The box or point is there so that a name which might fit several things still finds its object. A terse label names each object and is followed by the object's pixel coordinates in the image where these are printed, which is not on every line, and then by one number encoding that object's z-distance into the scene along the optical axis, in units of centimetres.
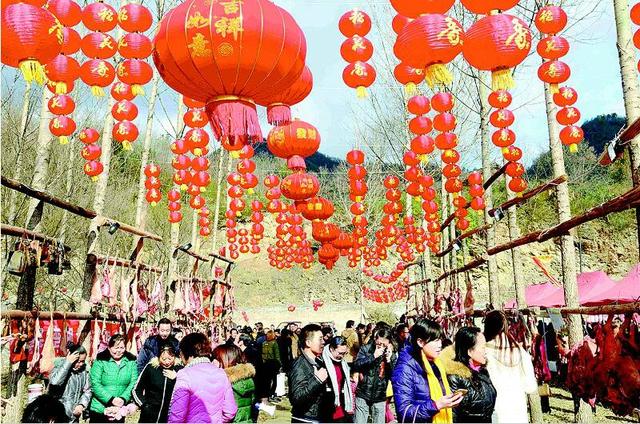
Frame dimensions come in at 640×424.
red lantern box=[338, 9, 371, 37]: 763
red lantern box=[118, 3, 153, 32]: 702
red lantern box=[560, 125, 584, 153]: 840
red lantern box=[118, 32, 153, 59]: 698
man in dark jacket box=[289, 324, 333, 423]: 473
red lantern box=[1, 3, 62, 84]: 444
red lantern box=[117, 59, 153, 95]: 720
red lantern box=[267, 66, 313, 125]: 659
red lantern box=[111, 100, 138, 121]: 852
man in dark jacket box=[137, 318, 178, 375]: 693
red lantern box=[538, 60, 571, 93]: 730
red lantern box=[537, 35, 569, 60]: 718
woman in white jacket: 446
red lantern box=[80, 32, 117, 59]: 676
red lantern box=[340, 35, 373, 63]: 771
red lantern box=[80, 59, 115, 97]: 677
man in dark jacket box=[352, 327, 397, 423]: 674
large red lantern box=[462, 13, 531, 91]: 526
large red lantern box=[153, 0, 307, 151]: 514
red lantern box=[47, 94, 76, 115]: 730
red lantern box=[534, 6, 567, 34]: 691
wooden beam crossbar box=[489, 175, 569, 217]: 860
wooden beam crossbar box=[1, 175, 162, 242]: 506
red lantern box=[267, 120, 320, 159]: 1054
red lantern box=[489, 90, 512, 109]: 826
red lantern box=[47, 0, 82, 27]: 624
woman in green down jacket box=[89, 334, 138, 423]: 591
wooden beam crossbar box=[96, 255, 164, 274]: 748
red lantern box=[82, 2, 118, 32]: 671
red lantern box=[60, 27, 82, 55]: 657
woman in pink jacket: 424
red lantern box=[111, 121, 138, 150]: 862
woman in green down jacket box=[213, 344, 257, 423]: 543
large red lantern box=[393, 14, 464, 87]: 517
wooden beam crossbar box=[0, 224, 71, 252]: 510
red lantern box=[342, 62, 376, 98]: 772
